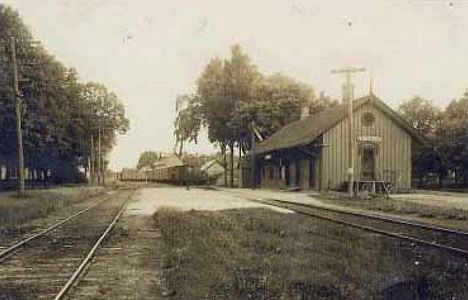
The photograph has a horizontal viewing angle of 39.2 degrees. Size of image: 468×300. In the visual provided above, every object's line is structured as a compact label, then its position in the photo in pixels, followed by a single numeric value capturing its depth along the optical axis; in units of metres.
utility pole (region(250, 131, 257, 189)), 52.97
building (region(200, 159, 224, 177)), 88.56
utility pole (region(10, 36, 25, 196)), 28.62
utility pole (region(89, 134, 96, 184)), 62.43
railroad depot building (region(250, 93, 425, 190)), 38.94
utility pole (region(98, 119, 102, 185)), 64.36
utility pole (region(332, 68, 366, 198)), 31.22
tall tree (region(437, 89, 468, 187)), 46.41
